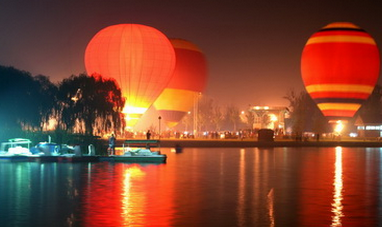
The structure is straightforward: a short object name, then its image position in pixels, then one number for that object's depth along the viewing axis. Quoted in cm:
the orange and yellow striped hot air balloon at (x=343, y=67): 10025
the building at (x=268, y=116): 12912
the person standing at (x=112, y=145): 4504
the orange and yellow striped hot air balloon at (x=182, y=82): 11038
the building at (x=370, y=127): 14212
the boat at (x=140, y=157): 4194
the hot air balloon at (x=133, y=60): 8075
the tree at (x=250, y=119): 15575
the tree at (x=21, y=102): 4916
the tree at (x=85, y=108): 5075
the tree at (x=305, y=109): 13038
